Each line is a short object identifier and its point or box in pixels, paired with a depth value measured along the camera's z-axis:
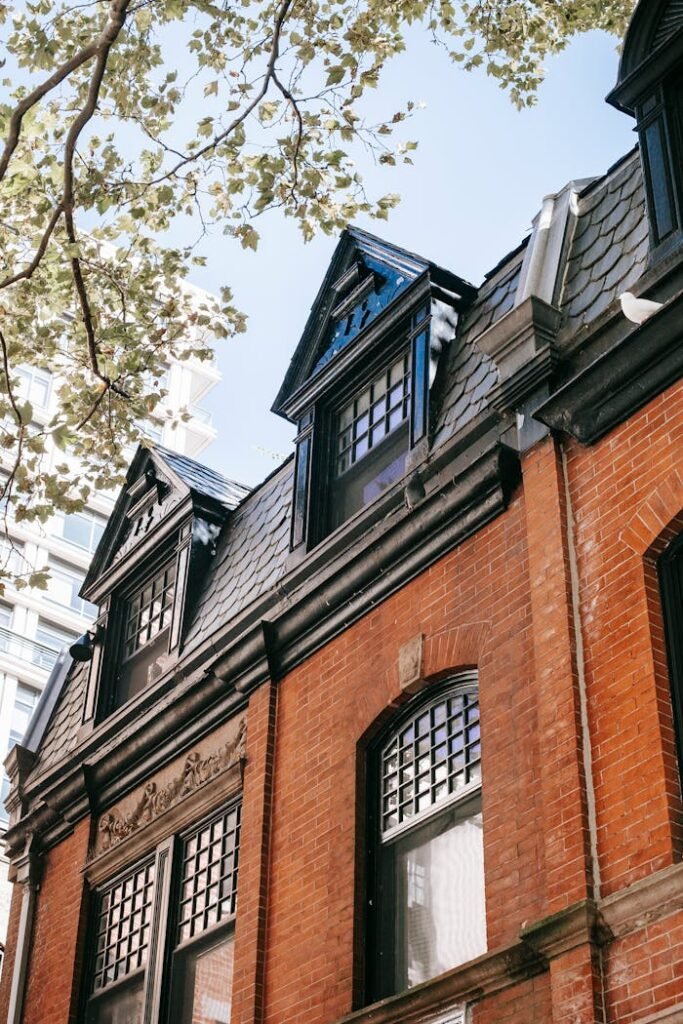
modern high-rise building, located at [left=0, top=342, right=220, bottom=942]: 62.16
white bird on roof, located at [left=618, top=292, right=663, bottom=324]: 10.45
